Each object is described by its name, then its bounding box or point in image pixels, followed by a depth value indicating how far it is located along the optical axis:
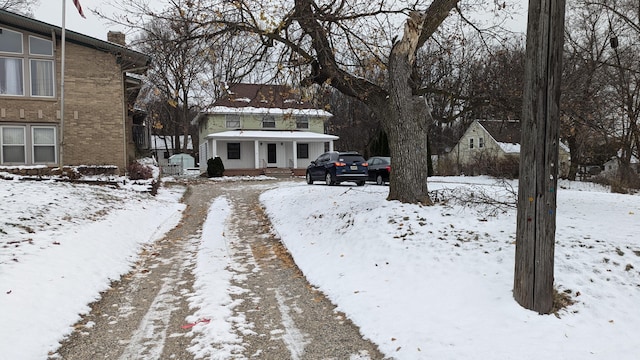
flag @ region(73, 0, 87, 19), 12.96
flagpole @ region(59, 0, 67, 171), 15.39
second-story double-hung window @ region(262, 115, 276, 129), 32.62
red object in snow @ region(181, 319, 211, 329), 4.58
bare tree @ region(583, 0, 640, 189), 20.20
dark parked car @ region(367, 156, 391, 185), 20.20
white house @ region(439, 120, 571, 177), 38.12
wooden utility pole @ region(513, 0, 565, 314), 4.09
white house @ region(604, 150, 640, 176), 22.54
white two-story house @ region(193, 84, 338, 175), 30.92
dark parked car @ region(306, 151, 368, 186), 18.62
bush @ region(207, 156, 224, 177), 28.94
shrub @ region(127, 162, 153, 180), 17.30
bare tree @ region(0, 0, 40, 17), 27.87
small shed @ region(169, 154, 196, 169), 41.32
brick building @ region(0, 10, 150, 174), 16.33
